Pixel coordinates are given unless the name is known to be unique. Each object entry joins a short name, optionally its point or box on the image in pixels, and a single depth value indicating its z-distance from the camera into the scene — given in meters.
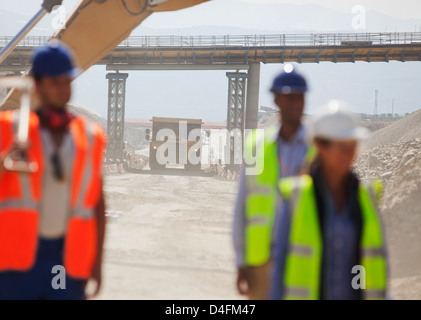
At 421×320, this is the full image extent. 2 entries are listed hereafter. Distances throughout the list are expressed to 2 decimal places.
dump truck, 70.86
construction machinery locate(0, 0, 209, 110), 23.01
